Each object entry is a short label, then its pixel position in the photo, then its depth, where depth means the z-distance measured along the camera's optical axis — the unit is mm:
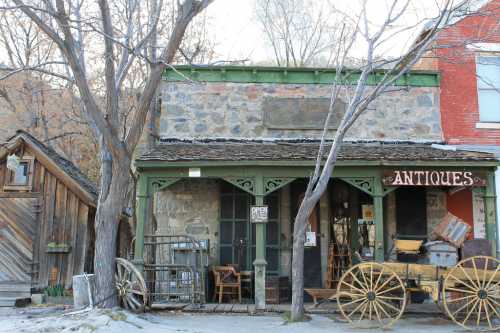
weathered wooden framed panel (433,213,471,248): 9102
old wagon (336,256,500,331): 8203
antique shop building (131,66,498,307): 9945
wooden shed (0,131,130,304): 11195
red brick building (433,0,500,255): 12148
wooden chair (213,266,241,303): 10594
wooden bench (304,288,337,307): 9566
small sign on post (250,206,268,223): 9812
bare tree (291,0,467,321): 8430
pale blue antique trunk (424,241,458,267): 8934
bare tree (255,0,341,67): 23188
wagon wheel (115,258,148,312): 8883
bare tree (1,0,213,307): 8016
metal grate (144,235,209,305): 9852
